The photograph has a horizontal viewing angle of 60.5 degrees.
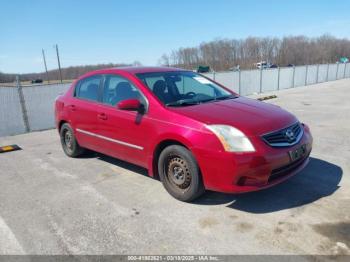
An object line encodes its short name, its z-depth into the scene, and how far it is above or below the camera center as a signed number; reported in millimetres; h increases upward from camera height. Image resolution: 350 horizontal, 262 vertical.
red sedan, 3199 -848
